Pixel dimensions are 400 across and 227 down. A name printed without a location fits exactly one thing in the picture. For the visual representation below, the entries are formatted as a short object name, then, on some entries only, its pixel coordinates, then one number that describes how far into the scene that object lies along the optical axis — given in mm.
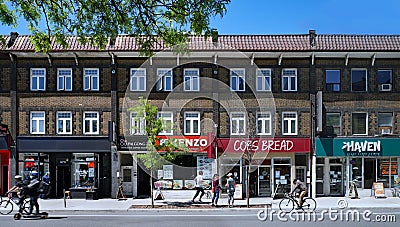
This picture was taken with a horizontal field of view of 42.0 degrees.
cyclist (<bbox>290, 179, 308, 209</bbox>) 20672
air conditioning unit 29234
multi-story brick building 28859
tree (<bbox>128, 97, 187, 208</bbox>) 24344
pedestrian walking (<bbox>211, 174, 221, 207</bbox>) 23938
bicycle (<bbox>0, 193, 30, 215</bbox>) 18953
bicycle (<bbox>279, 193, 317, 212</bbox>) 21008
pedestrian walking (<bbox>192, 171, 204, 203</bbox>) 24834
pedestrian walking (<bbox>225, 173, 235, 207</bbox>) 23422
